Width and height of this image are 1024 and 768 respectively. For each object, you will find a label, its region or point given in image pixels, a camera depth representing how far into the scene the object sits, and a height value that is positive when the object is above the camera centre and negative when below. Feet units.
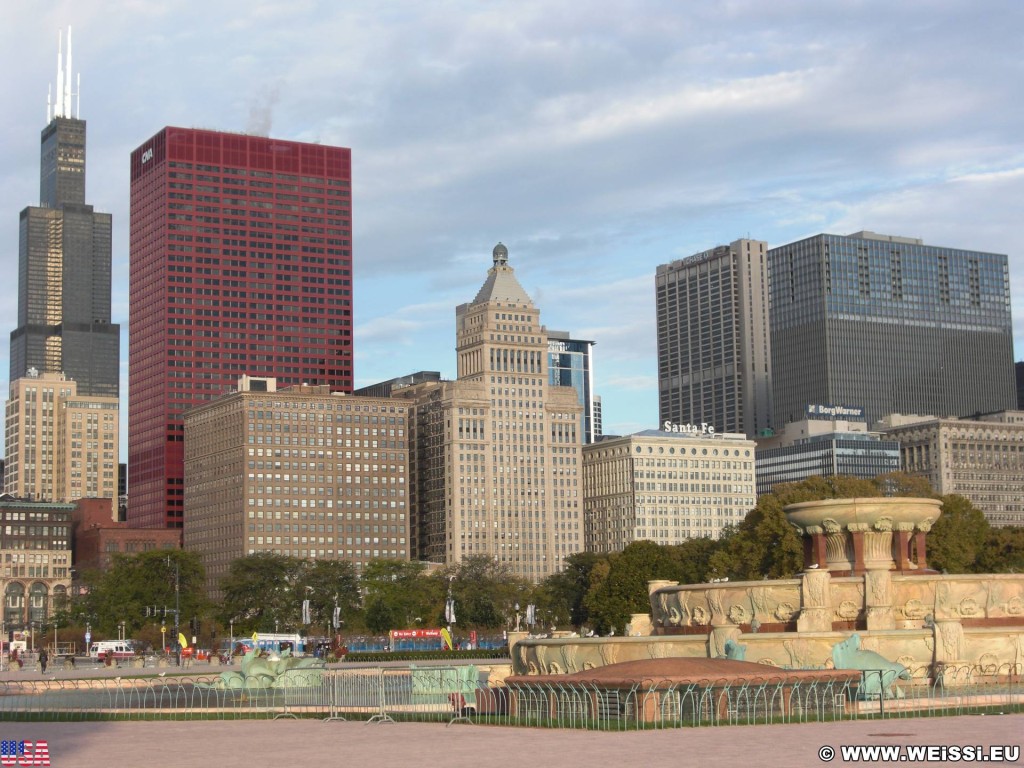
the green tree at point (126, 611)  644.27 -16.50
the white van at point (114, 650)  520.42 -26.44
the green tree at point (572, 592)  613.11 -11.98
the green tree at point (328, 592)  622.54 -9.95
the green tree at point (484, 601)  611.88 -14.61
